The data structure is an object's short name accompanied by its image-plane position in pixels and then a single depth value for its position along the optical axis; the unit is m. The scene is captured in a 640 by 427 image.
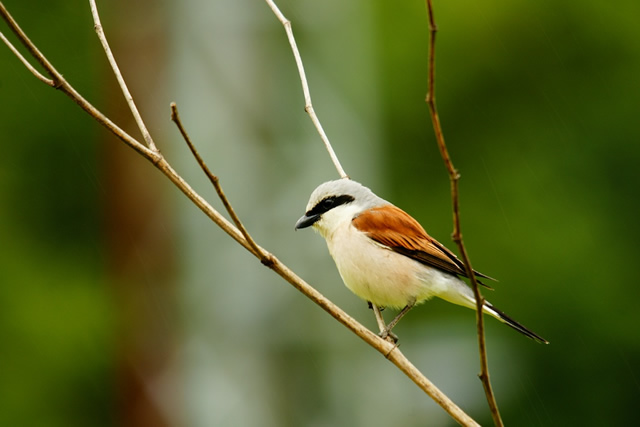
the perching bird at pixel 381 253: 7.12
